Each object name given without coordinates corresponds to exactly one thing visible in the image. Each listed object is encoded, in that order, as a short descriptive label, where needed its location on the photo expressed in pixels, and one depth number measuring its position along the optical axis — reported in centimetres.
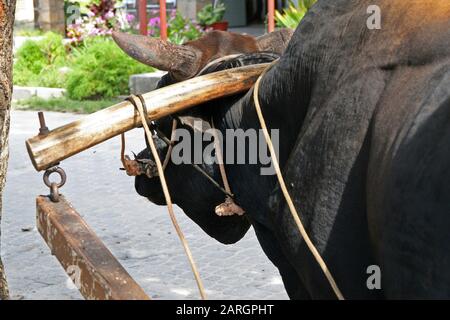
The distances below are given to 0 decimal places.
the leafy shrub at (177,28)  1456
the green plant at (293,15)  1215
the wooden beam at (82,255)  266
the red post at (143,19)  1254
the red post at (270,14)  1180
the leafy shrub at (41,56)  1539
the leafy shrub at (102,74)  1361
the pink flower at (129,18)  1609
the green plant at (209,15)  1638
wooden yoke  301
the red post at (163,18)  1207
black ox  223
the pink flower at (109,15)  1520
